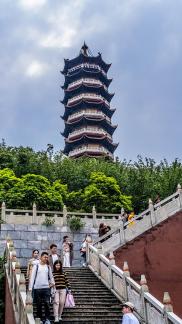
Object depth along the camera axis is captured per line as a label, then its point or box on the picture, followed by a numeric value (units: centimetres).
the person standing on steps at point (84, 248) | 1422
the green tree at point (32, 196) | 2359
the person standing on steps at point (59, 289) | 877
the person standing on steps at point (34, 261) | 919
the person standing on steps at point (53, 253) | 995
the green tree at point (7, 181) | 2495
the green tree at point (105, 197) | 2603
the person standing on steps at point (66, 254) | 1373
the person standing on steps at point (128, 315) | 675
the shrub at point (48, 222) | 1884
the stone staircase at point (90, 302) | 947
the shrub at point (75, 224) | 1895
